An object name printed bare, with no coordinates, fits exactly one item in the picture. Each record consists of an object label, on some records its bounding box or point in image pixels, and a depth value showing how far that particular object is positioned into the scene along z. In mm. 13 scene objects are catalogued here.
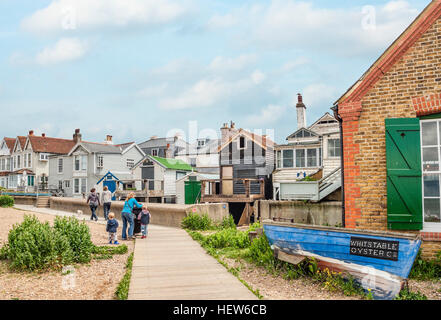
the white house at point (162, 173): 41938
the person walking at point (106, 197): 17812
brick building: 8461
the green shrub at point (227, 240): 11453
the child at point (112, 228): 11765
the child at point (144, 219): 13289
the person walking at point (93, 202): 19219
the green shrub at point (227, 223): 17773
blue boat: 6410
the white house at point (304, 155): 30062
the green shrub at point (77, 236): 9406
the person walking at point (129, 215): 13047
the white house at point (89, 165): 46375
